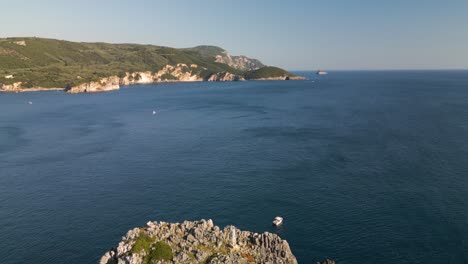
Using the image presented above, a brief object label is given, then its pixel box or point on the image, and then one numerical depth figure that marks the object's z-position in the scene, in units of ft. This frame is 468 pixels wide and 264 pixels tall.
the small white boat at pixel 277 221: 238.48
